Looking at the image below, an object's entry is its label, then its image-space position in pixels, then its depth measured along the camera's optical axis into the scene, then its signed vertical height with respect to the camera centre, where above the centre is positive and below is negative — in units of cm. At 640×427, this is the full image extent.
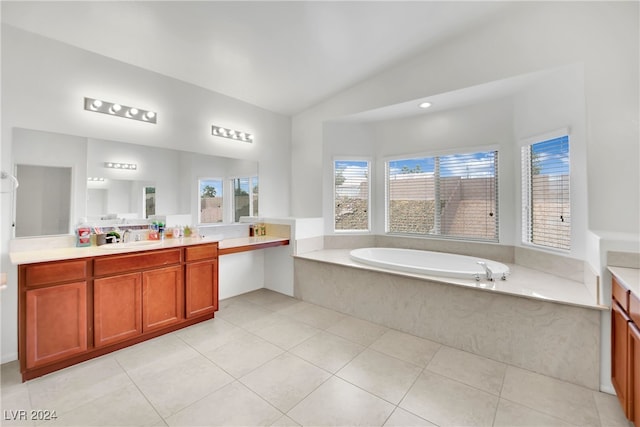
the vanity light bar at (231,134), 359 +111
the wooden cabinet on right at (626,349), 144 -78
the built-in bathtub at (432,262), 257 -55
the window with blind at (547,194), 260 +20
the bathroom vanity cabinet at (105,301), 198 -73
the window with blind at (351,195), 423 +31
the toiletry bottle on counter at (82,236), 249 -18
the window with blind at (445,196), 343 +26
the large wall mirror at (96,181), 232 +34
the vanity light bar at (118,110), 262 +106
